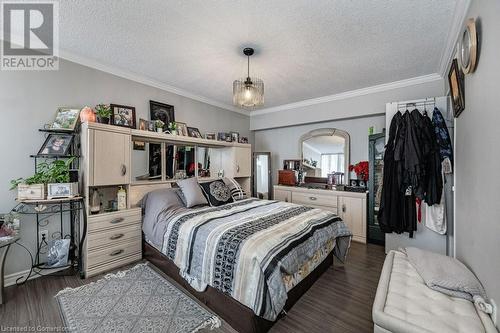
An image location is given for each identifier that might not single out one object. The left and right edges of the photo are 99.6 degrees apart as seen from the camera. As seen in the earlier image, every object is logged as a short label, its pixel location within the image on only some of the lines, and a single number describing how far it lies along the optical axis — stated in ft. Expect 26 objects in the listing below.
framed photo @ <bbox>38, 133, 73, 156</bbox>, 7.52
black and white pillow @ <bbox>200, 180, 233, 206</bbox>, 10.09
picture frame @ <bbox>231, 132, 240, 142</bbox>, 14.39
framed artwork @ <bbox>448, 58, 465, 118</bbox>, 5.53
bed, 4.99
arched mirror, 13.56
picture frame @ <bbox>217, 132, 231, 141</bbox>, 13.89
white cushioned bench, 3.28
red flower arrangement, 12.12
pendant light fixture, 7.54
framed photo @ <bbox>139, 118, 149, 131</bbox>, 9.96
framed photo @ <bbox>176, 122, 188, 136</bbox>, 11.47
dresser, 11.36
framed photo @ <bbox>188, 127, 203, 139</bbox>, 12.44
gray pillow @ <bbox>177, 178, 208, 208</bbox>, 9.35
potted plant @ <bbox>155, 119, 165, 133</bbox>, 10.38
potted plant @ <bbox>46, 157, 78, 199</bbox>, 7.18
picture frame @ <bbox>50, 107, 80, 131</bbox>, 7.79
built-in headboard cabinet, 7.73
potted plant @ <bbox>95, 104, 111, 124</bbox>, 8.54
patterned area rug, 5.33
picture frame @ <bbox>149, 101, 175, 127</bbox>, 10.91
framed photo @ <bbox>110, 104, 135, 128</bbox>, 9.44
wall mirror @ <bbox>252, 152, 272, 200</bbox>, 16.24
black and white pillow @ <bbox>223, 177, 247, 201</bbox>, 11.20
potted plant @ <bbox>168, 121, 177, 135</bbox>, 10.98
